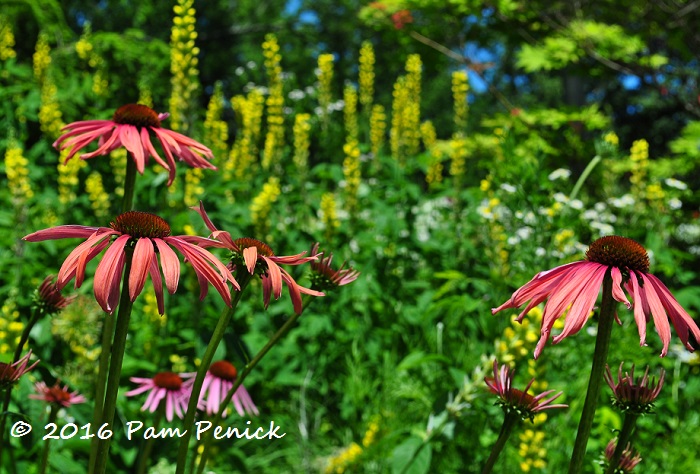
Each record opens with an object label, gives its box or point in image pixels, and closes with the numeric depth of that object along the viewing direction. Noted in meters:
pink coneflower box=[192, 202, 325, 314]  1.02
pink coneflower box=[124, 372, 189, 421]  1.84
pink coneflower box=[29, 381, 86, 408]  1.51
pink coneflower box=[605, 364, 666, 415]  1.09
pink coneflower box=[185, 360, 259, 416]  1.80
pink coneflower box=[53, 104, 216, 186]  1.43
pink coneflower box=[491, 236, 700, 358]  0.95
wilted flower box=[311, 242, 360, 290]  1.36
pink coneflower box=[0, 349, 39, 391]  1.17
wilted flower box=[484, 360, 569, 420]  1.13
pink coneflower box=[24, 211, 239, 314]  0.89
